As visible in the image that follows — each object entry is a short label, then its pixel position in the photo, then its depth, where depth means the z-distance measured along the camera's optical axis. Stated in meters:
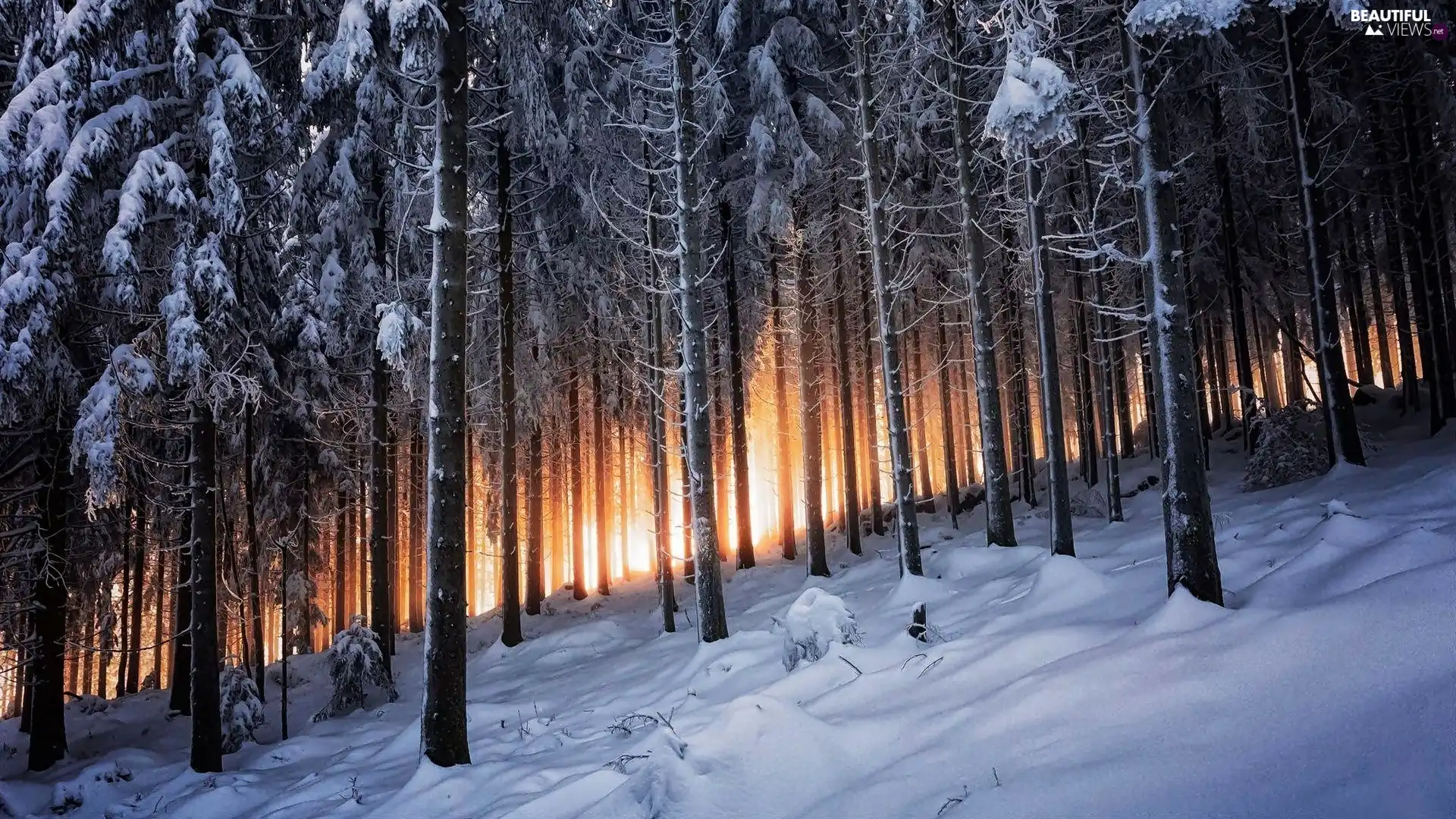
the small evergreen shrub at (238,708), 10.93
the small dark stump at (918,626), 6.66
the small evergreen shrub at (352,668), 12.36
